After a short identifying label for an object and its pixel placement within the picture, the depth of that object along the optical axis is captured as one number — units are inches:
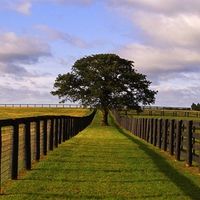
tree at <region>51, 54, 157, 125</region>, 2065.7
